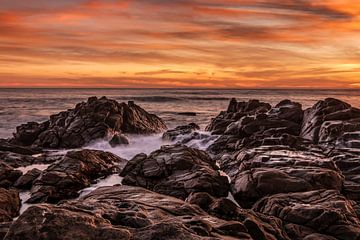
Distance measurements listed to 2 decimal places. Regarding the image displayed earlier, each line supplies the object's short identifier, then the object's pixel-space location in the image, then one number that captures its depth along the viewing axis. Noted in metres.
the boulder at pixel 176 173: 19.42
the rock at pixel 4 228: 9.59
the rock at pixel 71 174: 19.19
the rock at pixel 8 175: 21.05
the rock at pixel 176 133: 37.56
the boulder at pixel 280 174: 17.61
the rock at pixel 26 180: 20.89
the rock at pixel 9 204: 15.51
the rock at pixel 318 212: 13.30
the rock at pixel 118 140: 34.00
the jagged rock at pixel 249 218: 11.59
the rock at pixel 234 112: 37.83
